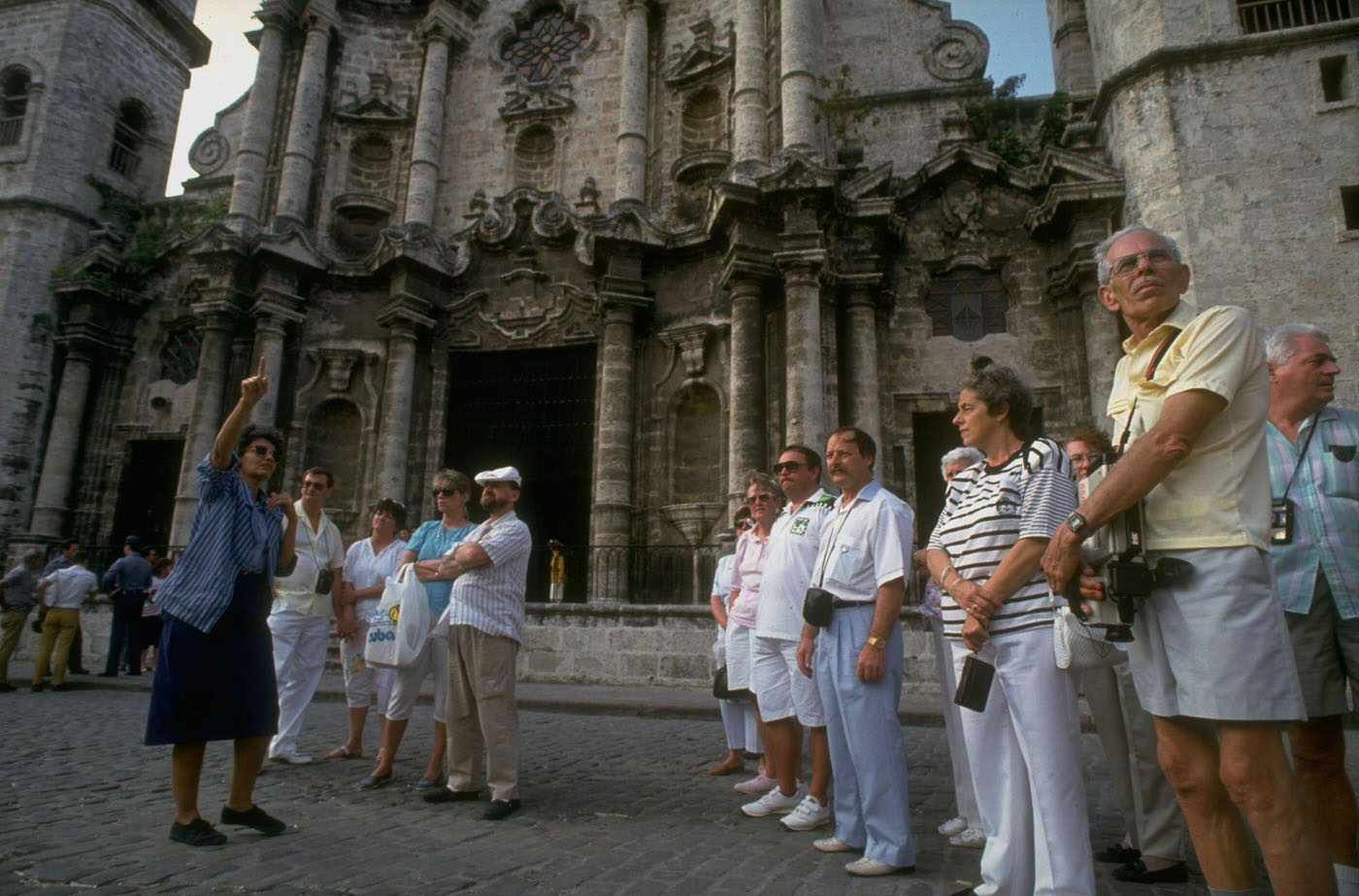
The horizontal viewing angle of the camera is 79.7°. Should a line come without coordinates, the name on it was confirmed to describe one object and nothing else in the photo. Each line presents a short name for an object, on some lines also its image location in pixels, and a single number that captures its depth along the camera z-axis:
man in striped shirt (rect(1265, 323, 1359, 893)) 2.96
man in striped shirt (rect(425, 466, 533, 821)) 4.45
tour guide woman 3.70
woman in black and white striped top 2.64
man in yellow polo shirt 2.14
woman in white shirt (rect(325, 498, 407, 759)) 5.92
